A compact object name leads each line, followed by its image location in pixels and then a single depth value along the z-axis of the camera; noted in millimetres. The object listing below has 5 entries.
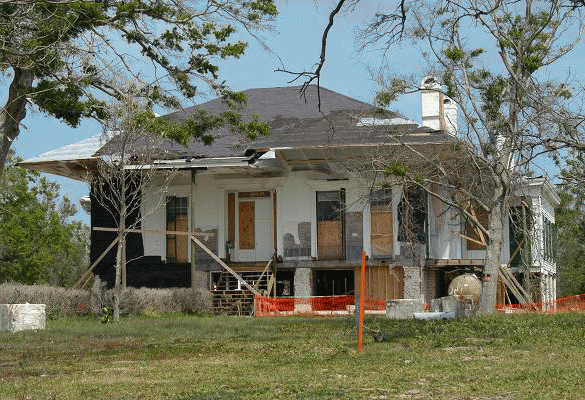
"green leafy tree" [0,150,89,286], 51625
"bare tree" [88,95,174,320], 31733
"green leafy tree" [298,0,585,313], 24375
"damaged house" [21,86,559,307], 37344
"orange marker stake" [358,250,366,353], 15074
